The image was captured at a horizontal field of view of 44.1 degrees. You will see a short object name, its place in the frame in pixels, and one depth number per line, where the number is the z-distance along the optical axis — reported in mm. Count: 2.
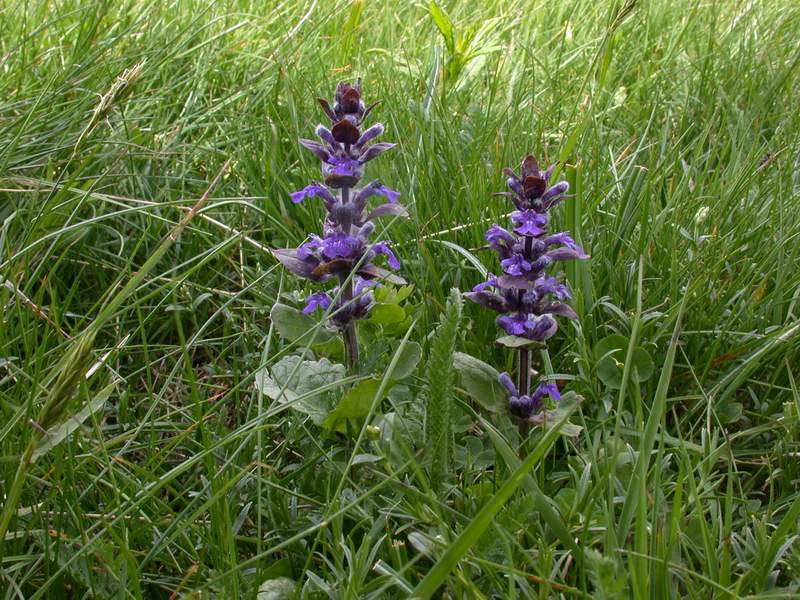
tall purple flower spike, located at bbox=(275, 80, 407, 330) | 474
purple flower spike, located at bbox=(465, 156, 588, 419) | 475
